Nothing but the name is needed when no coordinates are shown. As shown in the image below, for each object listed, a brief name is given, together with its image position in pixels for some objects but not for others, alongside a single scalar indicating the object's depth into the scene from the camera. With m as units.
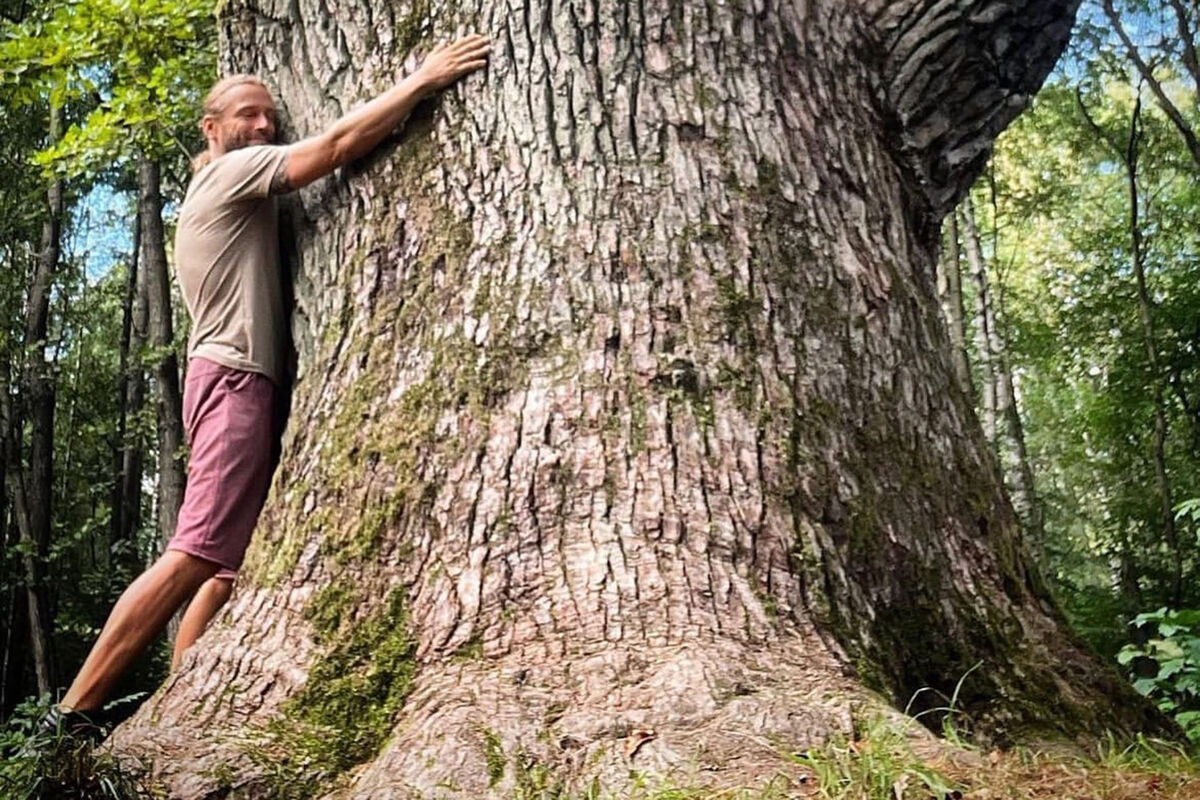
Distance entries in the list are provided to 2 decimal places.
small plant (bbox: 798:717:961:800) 1.82
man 3.42
